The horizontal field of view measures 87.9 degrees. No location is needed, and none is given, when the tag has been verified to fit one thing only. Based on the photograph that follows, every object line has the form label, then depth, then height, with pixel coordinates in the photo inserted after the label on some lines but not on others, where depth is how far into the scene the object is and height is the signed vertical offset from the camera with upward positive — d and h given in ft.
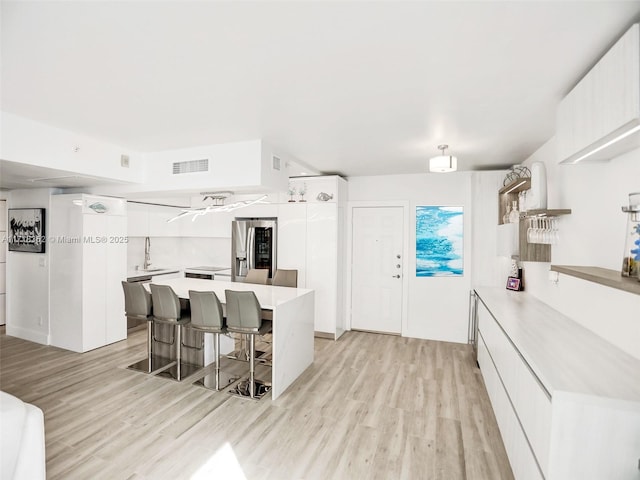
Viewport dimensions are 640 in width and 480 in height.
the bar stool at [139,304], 12.27 -2.46
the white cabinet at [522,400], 5.32 -3.08
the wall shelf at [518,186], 11.40 +2.04
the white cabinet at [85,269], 14.48 -1.40
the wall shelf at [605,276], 4.76 -0.59
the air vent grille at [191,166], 12.09 +2.72
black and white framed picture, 15.47 +0.38
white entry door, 17.39 -1.51
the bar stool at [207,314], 10.94 -2.49
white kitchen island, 10.70 -2.96
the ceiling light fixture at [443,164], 10.65 +2.50
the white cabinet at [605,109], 4.67 +2.27
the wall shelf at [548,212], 8.91 +0.83
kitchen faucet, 20.86 -0.96
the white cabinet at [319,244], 16.61 -0.19
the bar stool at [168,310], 11.64 -2.51
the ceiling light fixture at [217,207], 13.99 +1.38
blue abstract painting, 16.33 -0.04
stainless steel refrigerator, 17.71 -0.30
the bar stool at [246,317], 10.45 -2.48
